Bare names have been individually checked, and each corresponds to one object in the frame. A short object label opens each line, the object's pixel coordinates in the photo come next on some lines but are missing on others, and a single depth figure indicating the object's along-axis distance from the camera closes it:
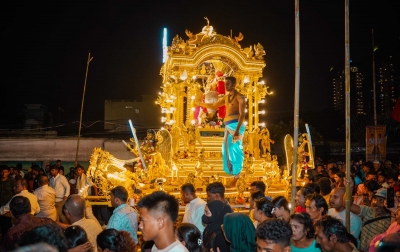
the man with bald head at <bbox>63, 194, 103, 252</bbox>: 4.77
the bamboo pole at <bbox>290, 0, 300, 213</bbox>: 6.20
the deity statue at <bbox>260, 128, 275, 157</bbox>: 11.60
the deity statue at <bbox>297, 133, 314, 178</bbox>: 11.18
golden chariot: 9.97
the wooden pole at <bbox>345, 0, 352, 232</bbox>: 5.56
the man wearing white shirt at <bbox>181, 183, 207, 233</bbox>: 5.84
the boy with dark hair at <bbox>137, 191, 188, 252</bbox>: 3.24
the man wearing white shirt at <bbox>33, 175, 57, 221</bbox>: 8.08
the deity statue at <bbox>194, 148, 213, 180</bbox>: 10.12
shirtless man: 10.46
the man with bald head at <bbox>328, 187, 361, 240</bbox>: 5.72
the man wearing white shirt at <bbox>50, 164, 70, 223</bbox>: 10.23
